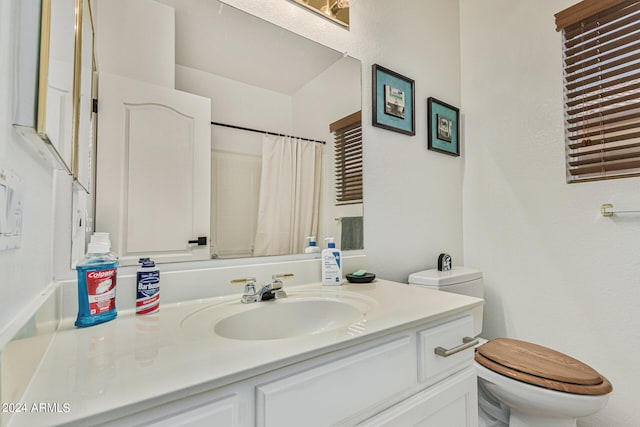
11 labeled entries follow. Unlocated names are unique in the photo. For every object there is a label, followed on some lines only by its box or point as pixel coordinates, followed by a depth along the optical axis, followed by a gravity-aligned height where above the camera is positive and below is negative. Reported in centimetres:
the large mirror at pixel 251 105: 96 +44
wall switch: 35 +2
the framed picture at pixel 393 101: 139 +60
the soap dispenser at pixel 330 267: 110 -17
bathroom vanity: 41 -25
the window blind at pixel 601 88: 123 +60
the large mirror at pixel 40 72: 40 +22
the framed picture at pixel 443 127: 164 +56
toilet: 92 -54
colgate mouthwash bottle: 63 -14
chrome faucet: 88 -21
